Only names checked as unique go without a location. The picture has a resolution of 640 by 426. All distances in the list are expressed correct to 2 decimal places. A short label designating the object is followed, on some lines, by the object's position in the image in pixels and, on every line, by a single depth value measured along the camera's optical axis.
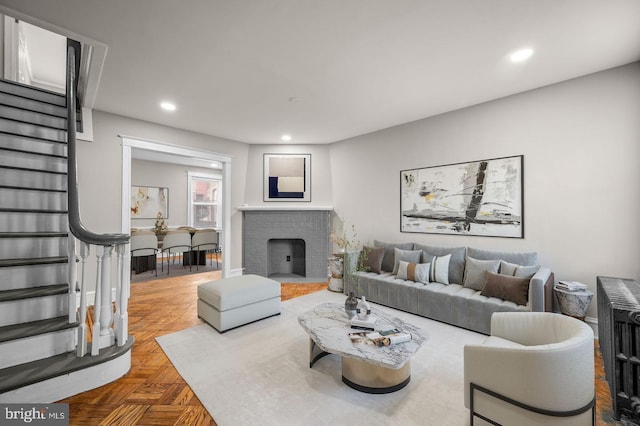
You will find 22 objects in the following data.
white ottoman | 2.97
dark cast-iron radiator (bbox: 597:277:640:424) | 1.69
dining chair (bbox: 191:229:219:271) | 6.47
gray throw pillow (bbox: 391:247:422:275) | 3.96
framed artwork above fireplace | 5.61
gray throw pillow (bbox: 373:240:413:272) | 4.25
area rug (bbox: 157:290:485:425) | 1.76
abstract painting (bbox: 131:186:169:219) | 7.57
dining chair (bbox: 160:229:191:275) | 6.12
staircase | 1.82
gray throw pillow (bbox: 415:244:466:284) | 3.57
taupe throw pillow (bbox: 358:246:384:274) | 4.21
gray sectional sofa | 2.80
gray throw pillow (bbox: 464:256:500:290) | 3.22
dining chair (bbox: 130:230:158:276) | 5.59
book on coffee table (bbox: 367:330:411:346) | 1.97
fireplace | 5.42
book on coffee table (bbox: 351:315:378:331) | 2.22
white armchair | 1.39
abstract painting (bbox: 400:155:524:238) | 3.38
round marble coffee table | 1.83
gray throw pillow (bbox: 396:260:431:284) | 3.61
